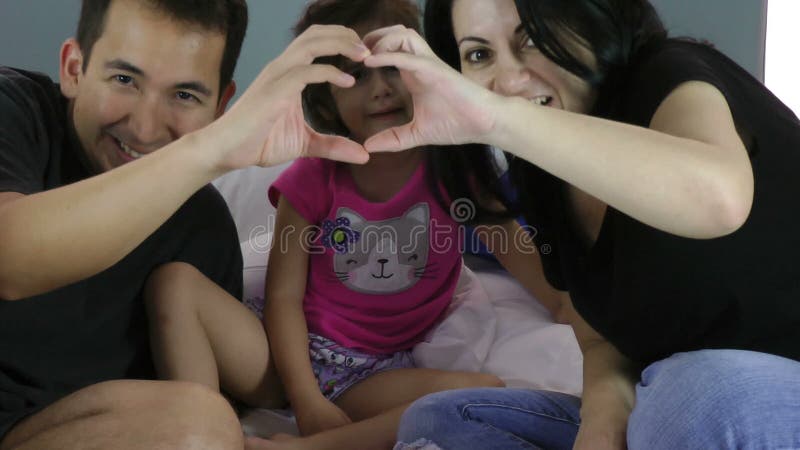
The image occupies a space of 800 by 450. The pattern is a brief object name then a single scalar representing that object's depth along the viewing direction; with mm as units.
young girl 1281
